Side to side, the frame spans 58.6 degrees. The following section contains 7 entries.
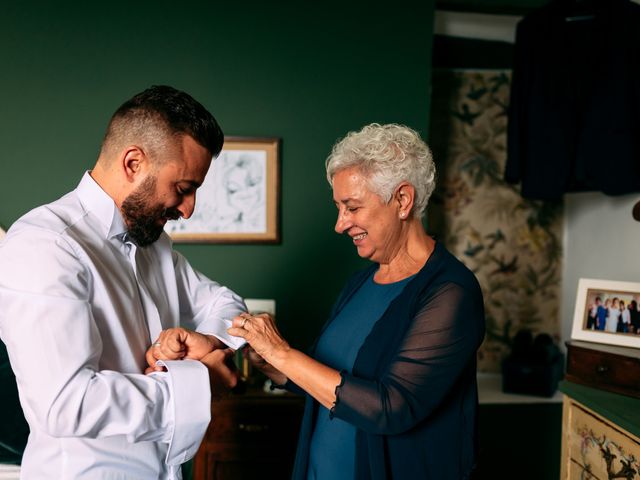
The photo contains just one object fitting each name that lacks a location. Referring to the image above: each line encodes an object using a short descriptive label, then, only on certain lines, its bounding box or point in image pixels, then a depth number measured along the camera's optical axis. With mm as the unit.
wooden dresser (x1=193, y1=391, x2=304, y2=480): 2523
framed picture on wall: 2902
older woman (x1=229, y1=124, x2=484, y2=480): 1435
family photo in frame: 2154
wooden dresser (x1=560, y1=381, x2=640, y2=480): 1810
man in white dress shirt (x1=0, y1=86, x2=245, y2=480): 1081
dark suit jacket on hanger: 2562
